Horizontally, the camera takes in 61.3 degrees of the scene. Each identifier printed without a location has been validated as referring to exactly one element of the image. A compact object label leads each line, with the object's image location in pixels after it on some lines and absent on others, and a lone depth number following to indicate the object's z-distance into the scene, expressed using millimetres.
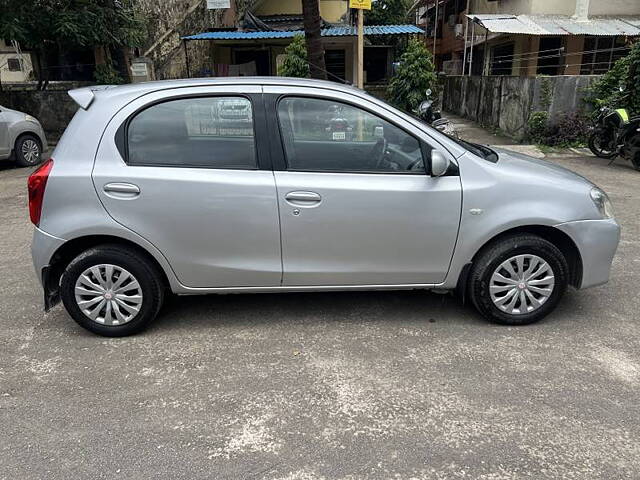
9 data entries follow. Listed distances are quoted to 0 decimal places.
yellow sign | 7227
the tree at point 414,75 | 12125
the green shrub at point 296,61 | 12203
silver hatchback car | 3521
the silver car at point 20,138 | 9945
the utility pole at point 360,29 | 7246
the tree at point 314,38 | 7782
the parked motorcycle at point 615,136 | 8961
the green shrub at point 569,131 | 11133
